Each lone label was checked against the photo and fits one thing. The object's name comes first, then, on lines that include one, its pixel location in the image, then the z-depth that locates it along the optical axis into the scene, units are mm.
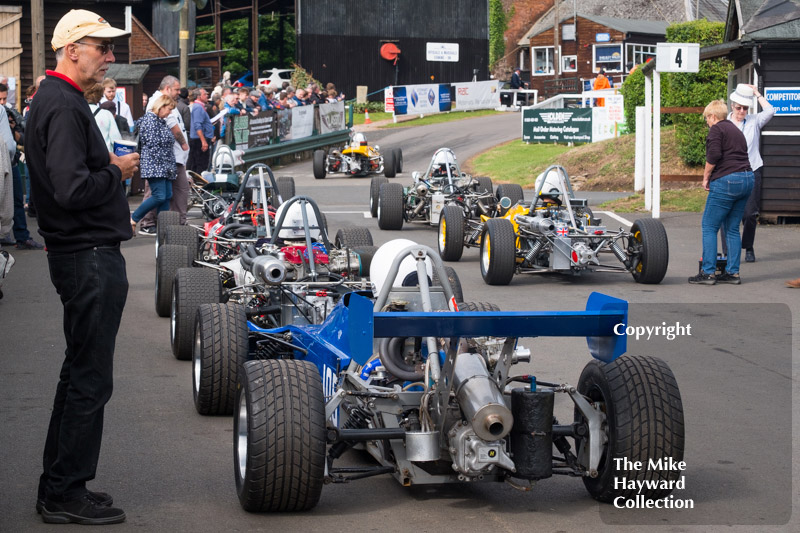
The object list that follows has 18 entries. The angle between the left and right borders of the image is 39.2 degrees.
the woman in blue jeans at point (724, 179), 11992
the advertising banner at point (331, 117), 31984
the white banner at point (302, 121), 29933
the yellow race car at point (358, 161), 26438
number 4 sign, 17484
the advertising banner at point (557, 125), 31117
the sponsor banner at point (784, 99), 17234
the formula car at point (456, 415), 4883
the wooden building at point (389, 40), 52125
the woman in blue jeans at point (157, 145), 14055
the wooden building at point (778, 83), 17141
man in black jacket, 4945
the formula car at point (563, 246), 12156
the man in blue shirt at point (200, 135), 20906
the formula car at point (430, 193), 16656
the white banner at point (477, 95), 48284
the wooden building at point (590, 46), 63500
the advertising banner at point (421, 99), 45094
